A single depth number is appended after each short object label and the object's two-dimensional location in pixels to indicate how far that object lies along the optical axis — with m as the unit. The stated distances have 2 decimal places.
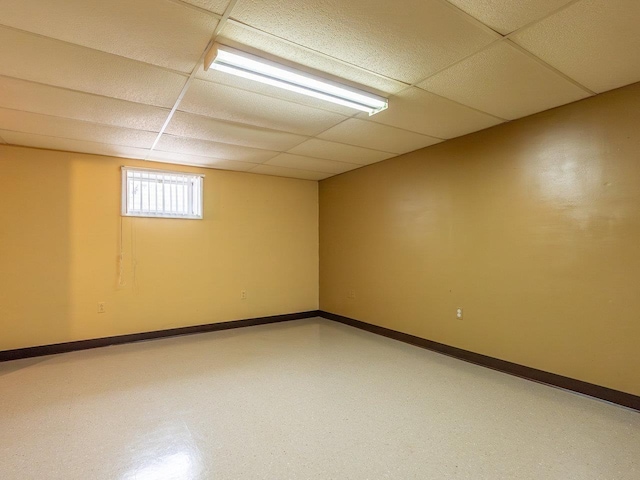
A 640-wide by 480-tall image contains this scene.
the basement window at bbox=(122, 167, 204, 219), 4.46
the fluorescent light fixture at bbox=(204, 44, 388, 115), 2.05
